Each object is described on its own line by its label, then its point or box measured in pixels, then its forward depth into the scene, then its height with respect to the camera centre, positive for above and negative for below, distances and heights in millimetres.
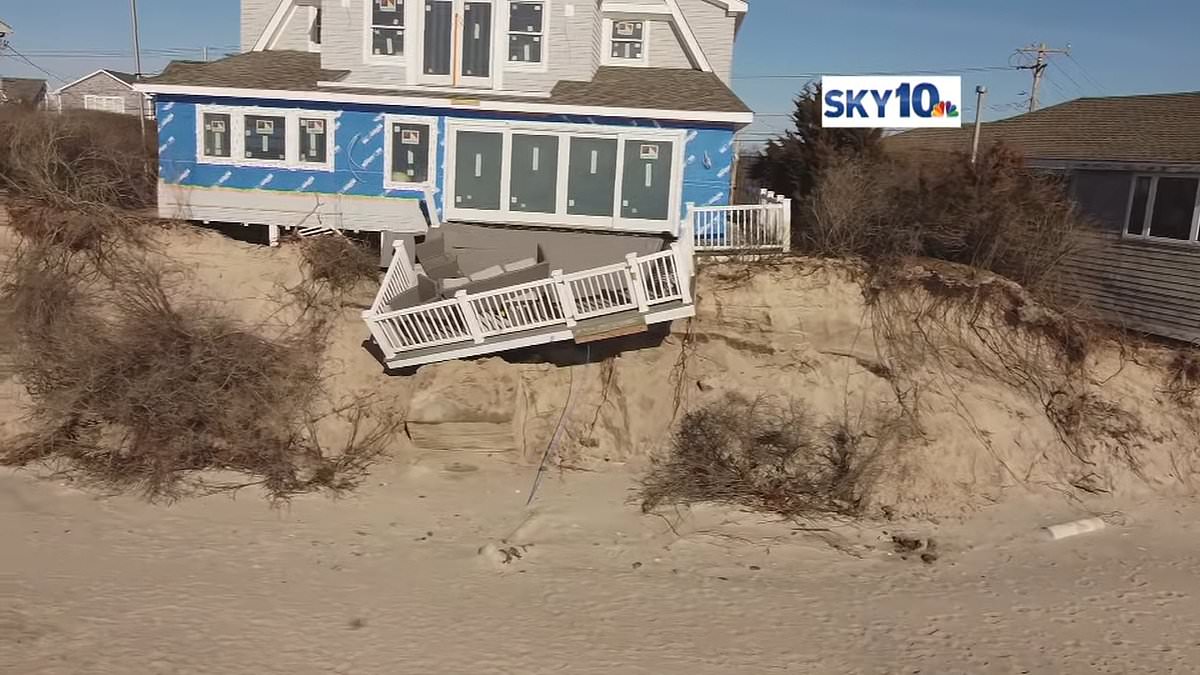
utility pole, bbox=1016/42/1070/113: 39969 +7029
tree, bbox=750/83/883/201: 18719 +1302
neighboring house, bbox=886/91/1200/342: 15242 +345
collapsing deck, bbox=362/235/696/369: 13773 -1919
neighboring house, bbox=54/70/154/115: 52219 +4301
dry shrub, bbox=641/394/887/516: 13797 -4154
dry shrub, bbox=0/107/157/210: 17094 -9
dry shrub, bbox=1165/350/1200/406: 15398 -2559
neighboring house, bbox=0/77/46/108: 41606 +3880
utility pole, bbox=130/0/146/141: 37425 +5146
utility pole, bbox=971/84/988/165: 20000 +2598
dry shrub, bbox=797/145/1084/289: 16625 -20
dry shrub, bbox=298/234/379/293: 16641 -1577
